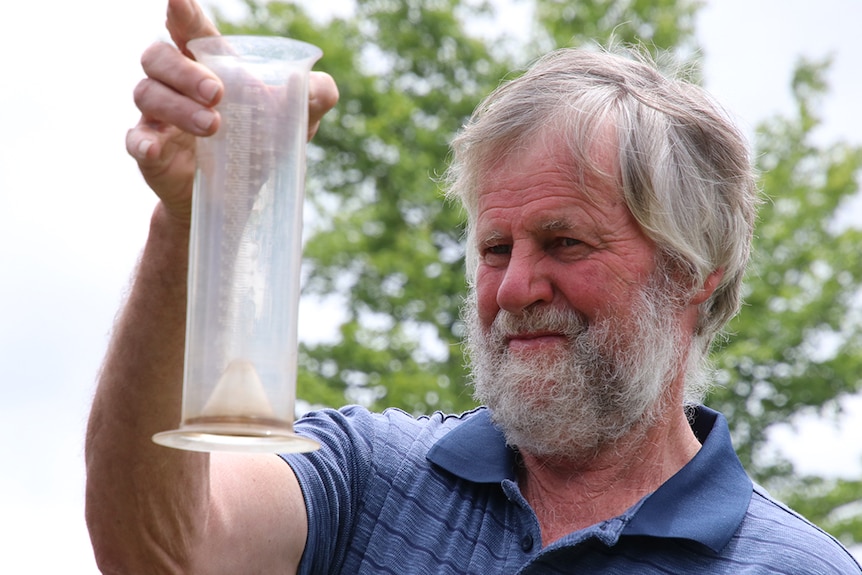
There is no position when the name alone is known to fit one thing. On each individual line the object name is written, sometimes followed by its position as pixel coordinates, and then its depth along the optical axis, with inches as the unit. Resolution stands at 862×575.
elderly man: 106.1
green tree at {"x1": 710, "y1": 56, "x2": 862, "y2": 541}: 466.6
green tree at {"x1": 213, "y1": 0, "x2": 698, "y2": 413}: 468.8
